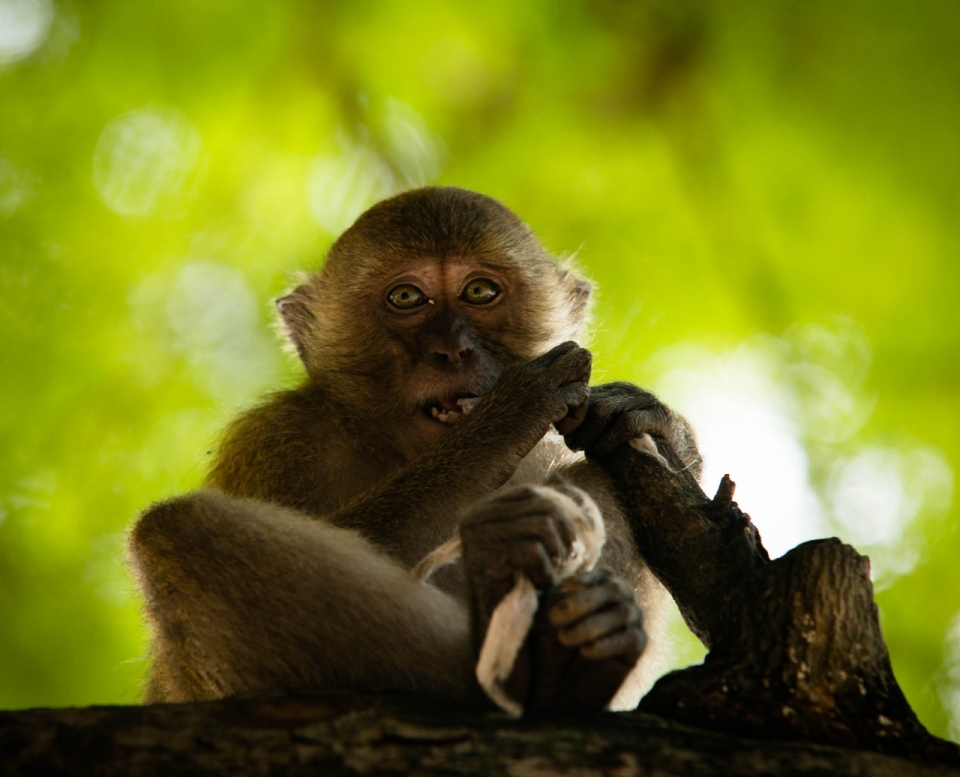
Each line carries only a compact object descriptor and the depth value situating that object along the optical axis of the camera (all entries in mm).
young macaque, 7195
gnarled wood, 6164
